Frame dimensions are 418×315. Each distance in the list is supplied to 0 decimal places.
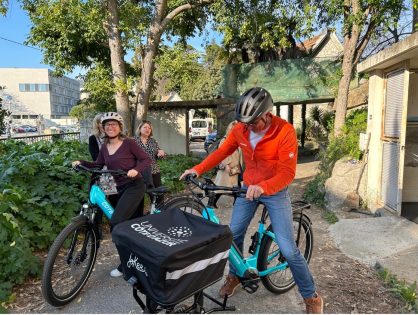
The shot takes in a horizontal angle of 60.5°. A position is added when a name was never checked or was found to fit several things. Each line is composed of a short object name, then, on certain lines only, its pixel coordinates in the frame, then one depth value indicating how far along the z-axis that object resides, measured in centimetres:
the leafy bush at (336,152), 766
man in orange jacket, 266
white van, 3038
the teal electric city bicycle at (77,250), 317
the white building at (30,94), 6712
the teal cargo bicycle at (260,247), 296
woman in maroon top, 374
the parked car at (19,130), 4569
